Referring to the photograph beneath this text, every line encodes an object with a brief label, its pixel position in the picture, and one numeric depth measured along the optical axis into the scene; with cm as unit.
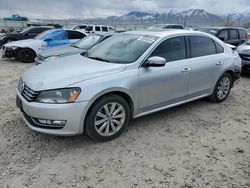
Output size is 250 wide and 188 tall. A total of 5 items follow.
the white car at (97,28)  1453
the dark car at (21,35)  1036
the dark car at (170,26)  1290
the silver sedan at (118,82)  248
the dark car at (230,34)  817
